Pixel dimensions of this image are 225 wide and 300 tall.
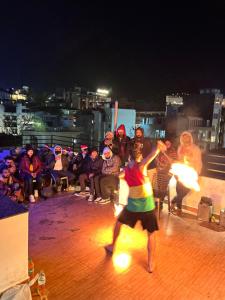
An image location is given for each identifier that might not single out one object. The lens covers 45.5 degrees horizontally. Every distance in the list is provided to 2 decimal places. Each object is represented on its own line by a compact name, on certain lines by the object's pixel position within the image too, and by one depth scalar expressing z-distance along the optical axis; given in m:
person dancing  3.77
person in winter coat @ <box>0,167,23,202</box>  6.17
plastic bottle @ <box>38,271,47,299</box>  3.19
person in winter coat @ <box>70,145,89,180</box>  7.44
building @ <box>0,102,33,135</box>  36.47
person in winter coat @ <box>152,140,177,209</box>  5.91
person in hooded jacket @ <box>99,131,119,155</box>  7.15
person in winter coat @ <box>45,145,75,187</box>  7.47
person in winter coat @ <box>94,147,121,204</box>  6.78
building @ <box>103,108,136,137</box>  29.42
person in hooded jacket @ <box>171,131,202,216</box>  5.75
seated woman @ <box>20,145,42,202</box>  6.78
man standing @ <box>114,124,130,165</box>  7.21
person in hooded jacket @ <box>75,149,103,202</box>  6.93
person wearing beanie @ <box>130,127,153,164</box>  5.80
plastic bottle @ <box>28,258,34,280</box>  3.55
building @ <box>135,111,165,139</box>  30.02
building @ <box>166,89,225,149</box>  26.81
